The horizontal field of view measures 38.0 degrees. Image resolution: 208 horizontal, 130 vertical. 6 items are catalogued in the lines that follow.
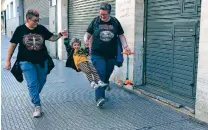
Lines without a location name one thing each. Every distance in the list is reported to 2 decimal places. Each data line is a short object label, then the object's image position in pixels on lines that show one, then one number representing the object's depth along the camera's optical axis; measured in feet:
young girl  17.43
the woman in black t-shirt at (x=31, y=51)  15.74
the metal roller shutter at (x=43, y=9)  46.83
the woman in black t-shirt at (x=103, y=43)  17.44
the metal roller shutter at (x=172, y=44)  17.34
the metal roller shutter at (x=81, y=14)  29.65
